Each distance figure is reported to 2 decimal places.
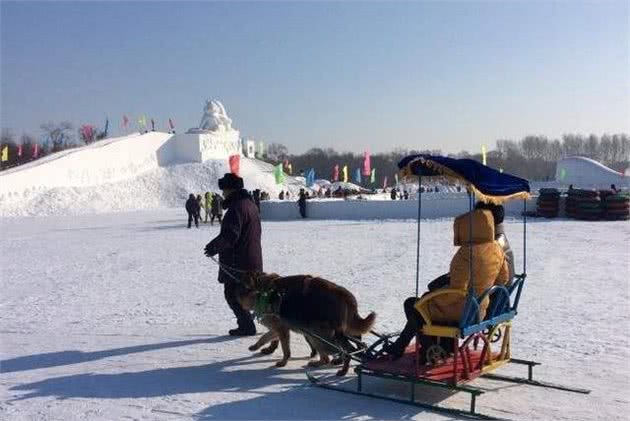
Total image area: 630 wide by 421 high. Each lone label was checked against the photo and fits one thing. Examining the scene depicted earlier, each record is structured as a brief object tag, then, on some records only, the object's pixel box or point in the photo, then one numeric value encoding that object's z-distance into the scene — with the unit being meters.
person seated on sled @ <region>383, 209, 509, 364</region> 5.14
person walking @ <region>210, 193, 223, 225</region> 27.86
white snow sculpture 72.75
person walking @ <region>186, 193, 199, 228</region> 26.45
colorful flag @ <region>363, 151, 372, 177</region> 55.41
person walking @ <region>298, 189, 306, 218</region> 30.19
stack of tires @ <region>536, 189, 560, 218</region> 26.11
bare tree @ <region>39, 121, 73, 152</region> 86.12
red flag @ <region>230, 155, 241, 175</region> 27.62
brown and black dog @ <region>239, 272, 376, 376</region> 5.98
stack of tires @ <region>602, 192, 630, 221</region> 24.70
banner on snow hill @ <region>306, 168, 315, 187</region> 54.78
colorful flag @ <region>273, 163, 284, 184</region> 46.59
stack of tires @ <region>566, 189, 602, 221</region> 24.83
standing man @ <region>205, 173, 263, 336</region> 7.09
